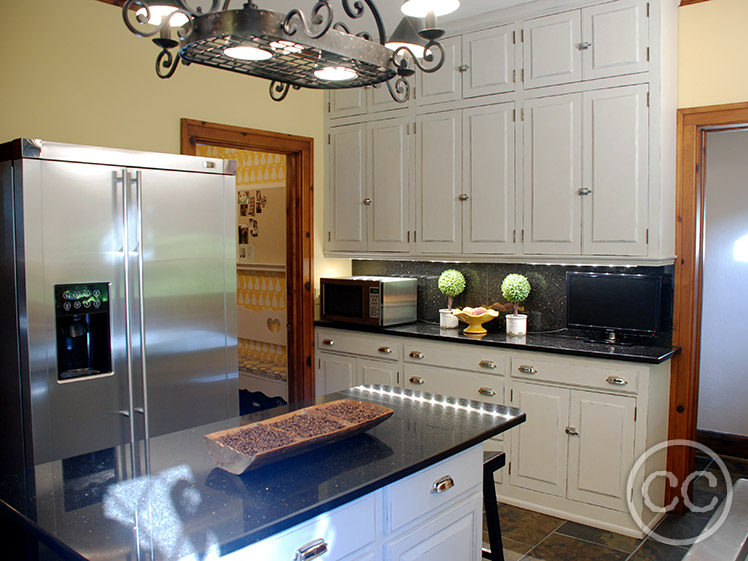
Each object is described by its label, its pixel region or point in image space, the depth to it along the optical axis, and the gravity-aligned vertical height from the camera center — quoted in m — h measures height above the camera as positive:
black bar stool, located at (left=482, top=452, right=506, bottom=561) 2.39 -0.95
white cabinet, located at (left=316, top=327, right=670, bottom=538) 3.24 -0.87
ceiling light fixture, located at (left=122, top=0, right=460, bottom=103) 1.47 +0.50
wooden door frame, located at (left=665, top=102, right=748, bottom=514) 3.46 -0.10
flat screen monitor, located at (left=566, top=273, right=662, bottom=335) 3.41 -0.29
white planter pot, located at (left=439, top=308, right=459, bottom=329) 4.09 -0.43
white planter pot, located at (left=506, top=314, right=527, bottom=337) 3.83 -0.44
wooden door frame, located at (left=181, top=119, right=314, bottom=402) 4.48 -0.08
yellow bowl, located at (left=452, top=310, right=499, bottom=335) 3.84 -0.41
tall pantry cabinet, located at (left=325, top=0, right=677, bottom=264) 3.34 +0.61
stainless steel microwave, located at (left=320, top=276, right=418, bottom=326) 4.14 -0.31
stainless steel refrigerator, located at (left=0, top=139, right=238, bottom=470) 2.54 -0.18
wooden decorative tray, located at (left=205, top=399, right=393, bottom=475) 1.73 -0.52
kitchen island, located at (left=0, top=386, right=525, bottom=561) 1.41 -0.59
